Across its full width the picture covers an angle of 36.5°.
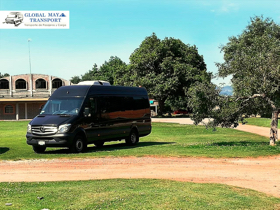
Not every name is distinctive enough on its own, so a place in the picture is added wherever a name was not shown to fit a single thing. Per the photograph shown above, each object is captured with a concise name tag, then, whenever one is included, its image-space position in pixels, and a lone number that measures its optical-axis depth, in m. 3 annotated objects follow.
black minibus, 17.50
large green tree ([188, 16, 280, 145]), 18.24
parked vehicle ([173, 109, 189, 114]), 93.62
